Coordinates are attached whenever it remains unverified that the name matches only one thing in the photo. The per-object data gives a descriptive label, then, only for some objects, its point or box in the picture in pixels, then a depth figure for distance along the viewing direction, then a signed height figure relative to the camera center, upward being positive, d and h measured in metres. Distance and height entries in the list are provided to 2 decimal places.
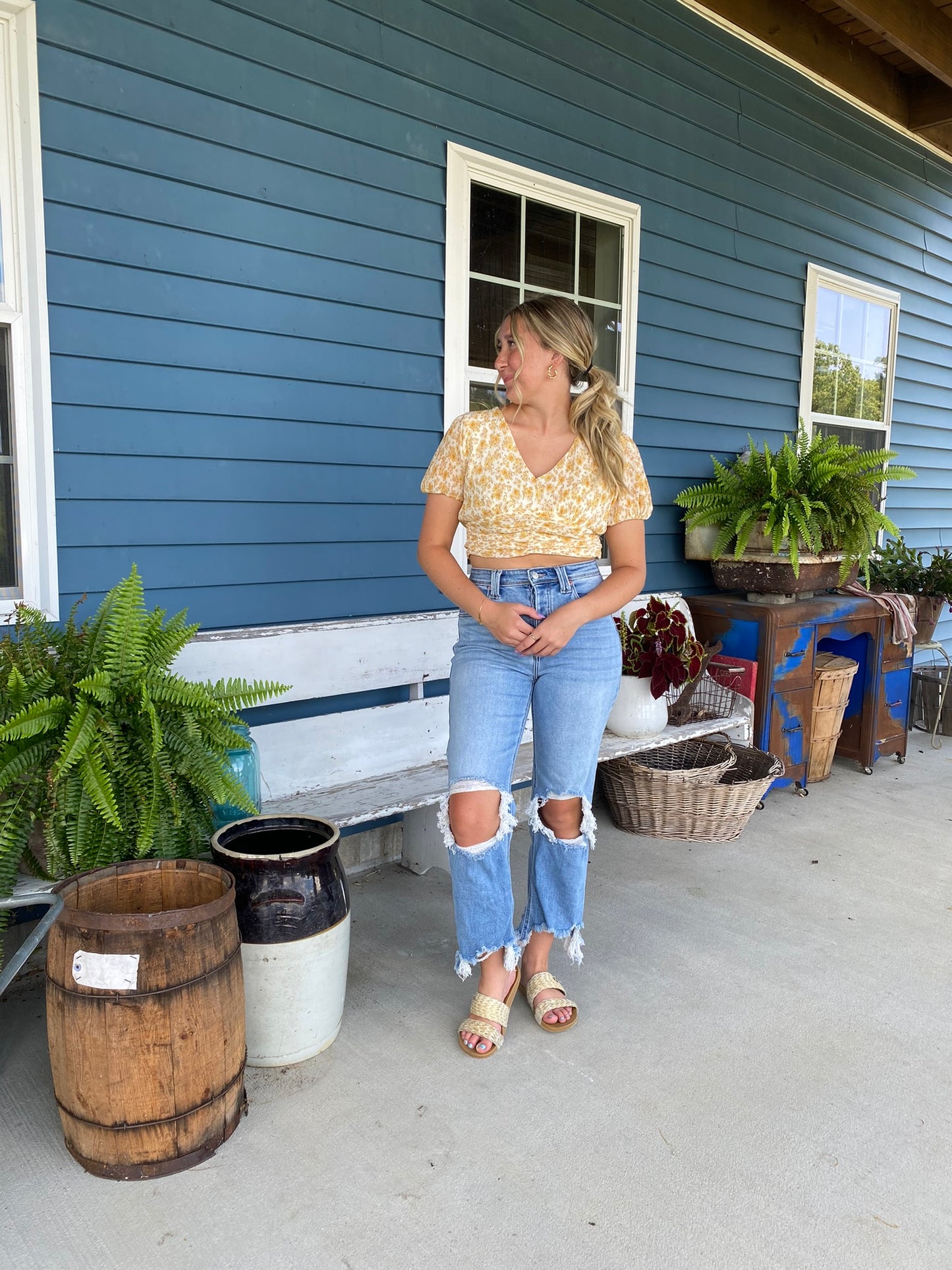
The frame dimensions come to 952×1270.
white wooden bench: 2.86 -0.73
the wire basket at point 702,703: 3.92 -0.83
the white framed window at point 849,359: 5.38 +0.86
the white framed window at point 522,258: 3.51 +0.96
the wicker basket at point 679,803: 3.63 -1.13
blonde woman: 2.13 -0.20
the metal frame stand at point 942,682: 5.45 -1.01
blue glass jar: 2.41 -0.72
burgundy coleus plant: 3.56 -0.55
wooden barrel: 1.71 -0.97
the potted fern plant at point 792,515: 4.30 -0.05
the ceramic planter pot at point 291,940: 2.06 -0.96
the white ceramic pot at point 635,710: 3.59 -0.77
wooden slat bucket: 4.41 -0.92
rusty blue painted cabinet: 4.17 -0.73
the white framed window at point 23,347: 2.47 +0.38
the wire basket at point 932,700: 5.66 -1.14
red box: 4.15 -0.73
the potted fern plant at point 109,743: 2.01 -0.54
